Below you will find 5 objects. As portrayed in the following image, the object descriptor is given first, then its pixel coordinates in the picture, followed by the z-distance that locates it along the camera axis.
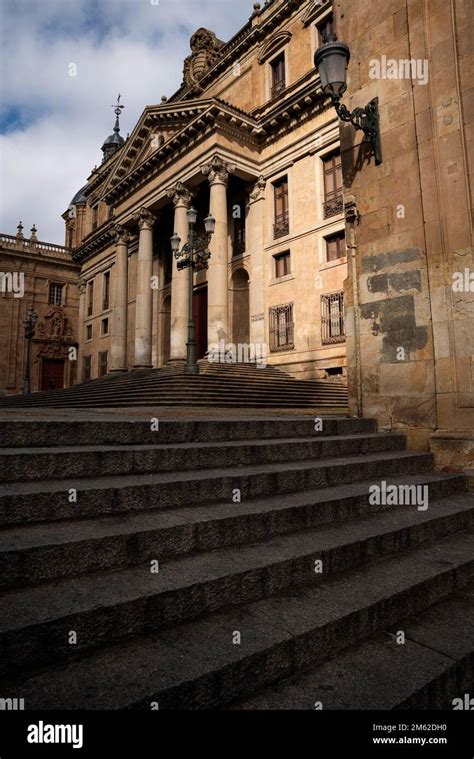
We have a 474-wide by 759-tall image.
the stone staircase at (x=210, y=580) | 1.85
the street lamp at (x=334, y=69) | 5.49
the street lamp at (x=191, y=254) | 13.55
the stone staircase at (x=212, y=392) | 11.33
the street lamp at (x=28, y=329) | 21.55
